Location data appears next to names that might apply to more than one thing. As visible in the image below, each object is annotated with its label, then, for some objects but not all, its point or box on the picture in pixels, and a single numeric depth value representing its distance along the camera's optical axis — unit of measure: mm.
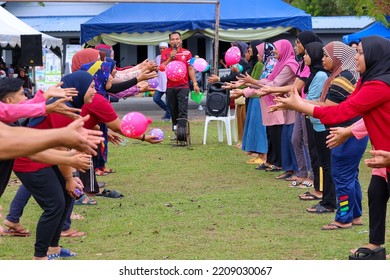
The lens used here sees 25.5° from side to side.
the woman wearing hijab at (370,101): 6910
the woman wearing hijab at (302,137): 10859
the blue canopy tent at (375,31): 26047
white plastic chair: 17375
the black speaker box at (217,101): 17078
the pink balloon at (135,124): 8086
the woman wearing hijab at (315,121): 9898
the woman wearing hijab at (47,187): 7324
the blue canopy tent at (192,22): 24844
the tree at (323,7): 48412
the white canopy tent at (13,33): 23406
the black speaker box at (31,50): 21766
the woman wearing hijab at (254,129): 14469
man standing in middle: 17141
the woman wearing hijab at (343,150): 8625
